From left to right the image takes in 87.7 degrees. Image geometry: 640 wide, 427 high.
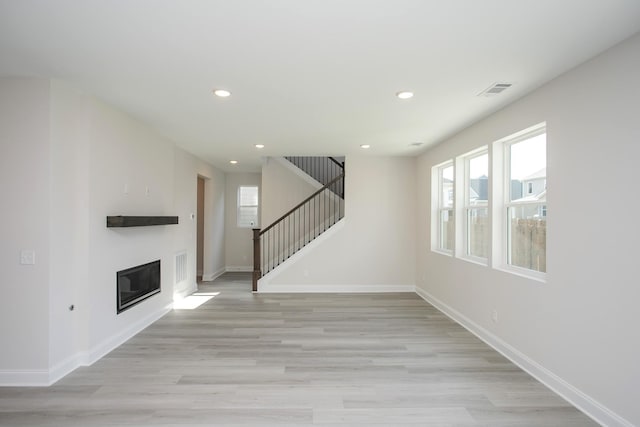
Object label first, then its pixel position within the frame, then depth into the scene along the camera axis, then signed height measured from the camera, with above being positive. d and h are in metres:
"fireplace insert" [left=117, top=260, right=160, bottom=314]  3.84 -0.88
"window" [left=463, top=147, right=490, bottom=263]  4.21 +0.14
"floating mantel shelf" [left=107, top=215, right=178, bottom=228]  3.50 -0.08
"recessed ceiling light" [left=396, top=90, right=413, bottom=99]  3.16 +1.17
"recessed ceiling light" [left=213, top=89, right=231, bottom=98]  3.13 +1.16
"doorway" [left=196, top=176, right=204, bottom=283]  7.77 -0.32
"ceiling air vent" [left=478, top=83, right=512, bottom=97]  2.99 +1.17
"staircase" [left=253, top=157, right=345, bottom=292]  7.62 -0.29
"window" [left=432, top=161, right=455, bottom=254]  5.43 +0.14
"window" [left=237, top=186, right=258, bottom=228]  9.09 +0.23
